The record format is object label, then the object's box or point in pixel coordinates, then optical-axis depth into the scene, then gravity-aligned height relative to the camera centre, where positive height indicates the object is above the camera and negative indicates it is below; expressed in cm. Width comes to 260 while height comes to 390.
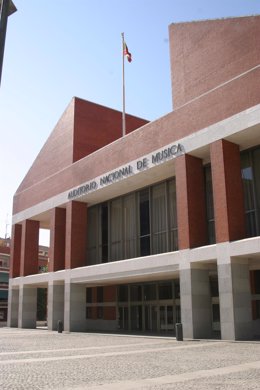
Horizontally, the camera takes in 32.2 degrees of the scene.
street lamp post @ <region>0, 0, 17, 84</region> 676 +432
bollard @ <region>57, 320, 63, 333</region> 2969 -120
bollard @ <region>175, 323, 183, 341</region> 2045 -114
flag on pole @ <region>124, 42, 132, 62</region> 3334 +1829
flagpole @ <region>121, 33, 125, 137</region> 3392 +1904
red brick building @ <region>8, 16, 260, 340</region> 2139 +631
